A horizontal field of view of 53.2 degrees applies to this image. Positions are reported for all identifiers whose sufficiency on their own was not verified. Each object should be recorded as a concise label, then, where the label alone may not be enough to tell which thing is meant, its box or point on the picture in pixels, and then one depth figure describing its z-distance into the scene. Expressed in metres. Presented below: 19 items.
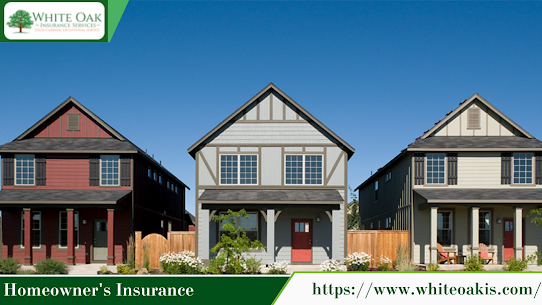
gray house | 25.61
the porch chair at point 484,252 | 24.84
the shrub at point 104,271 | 20.33
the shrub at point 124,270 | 21.47
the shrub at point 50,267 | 20.33
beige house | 25.81
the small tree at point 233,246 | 19.89
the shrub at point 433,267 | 21.92
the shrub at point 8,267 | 20.92
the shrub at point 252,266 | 20.27
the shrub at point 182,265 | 21.09
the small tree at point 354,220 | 44.70
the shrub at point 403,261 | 21.83
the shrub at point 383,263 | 23.33
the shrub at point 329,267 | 20.12
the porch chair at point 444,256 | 24.69
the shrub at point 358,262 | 22.73
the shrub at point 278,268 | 20.56
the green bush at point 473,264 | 21.43
